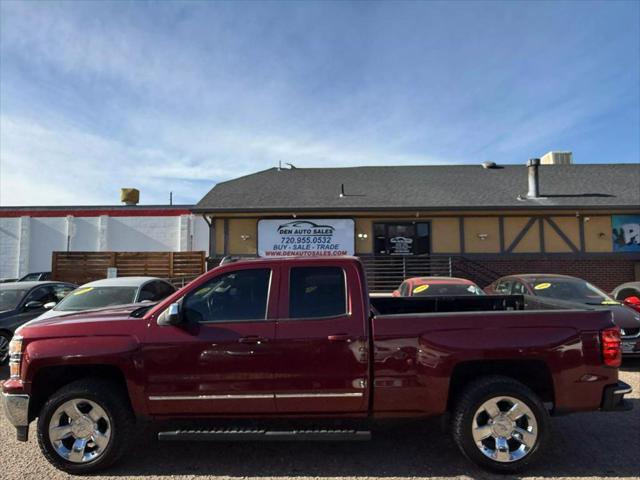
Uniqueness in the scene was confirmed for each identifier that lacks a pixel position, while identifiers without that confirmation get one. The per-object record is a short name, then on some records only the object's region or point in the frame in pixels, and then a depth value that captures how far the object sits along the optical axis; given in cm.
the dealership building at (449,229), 1590
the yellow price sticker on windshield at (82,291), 738
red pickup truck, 344
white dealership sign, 1639
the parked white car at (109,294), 700
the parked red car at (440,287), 847
